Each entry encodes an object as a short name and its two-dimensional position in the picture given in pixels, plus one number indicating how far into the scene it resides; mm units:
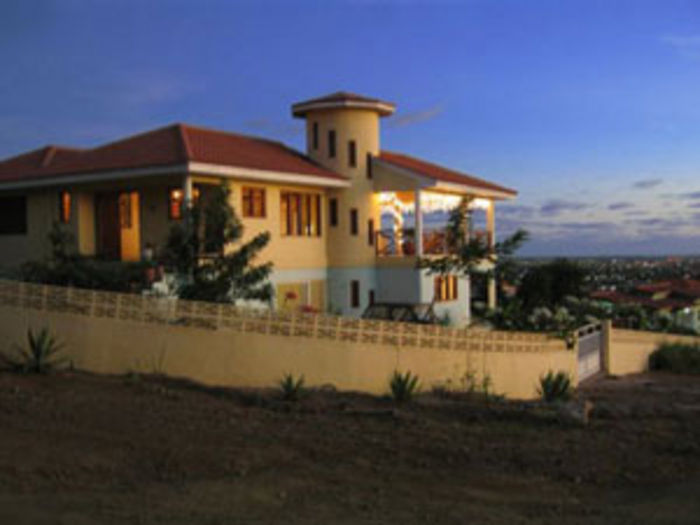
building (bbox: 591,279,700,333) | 33312
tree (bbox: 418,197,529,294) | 18031
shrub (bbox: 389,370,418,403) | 10367
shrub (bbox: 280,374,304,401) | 10094
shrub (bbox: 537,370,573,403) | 11406
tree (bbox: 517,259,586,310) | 34688
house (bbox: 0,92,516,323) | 19719
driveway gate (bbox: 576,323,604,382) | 18703
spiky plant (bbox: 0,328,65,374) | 10672
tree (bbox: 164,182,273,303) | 13992
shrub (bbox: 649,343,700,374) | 23344
